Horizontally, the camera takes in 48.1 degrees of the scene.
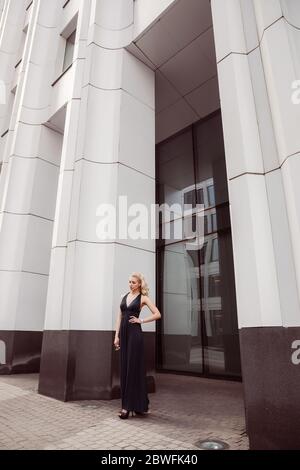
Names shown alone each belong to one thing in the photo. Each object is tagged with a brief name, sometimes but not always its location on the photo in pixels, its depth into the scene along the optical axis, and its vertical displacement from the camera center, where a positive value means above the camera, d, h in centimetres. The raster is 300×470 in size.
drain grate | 359 -108
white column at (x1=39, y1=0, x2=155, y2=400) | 618 +271
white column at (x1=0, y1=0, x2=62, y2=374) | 959 +418
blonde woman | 471 -7
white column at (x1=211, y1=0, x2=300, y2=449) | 353 +162
